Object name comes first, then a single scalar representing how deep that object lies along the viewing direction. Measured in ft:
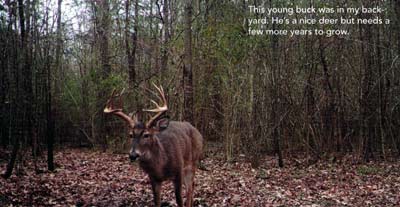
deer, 23.31
